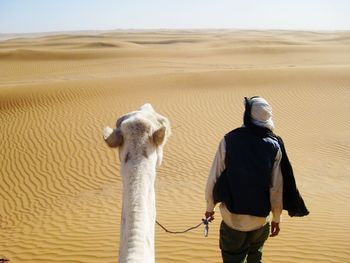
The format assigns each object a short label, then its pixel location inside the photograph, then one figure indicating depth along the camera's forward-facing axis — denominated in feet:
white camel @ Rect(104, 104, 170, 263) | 5.12
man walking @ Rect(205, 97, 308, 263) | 9.62
